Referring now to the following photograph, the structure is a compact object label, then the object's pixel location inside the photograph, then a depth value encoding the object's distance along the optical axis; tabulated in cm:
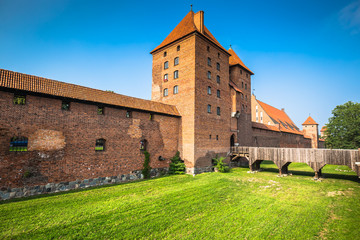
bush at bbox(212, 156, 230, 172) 1891
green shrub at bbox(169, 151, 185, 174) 1747
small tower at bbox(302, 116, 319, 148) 5531
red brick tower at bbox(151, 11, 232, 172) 1802
